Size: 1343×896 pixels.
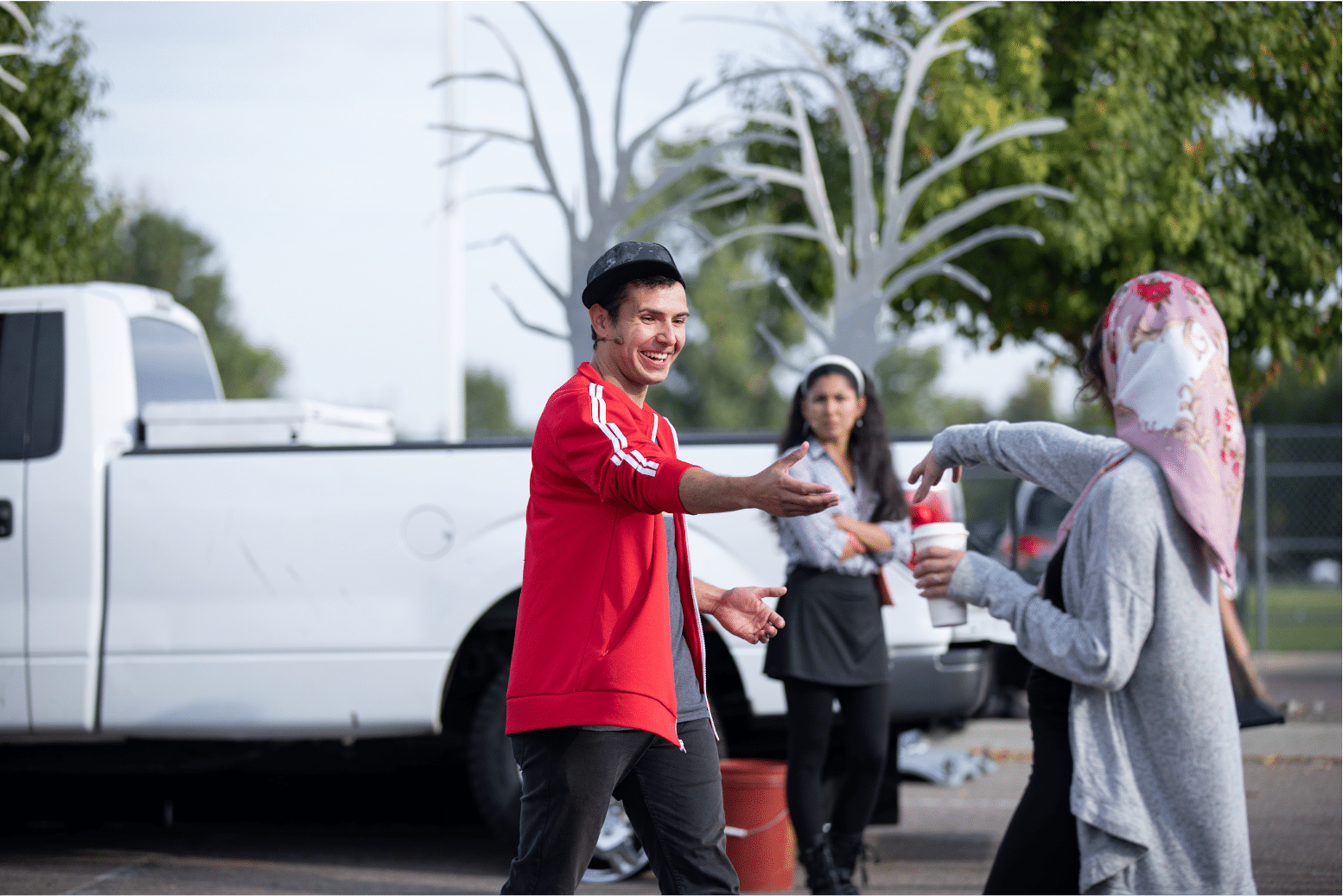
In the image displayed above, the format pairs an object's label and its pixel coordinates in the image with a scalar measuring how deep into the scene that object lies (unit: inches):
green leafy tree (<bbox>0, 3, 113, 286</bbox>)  543.5
